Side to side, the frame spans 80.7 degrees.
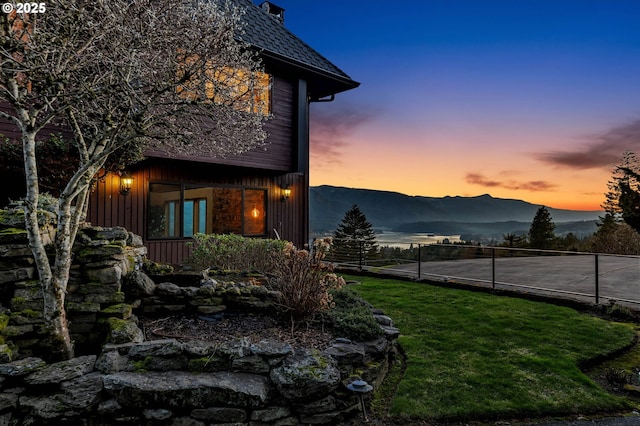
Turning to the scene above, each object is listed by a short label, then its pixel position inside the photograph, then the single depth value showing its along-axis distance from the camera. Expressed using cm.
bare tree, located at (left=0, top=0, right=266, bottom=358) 309
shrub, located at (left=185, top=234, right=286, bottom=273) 679
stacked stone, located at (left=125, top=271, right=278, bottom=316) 421
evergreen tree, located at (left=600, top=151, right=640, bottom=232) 1314
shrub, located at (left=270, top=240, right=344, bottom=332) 412
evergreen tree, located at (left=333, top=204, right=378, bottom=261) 3325
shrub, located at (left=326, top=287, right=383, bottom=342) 385
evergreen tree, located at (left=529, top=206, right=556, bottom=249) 3181
